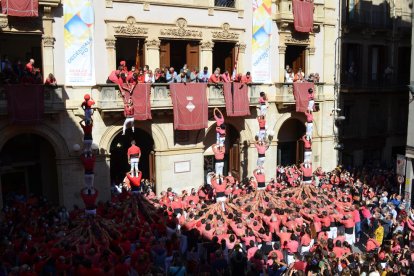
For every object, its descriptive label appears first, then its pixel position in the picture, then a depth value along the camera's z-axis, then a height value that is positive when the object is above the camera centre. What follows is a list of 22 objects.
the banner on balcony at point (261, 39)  25.59 +2.85
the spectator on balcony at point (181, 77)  23.12 +0.74
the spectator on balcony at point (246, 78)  24.56 +0.72
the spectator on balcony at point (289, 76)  26.73 +0.87
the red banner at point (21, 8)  19.28 +3.49
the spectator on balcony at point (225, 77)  24.34 +0.77
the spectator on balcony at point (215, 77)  24.12 +0.76
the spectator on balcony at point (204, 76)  23.88 +0.82
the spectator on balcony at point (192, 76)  23.45 +0.80
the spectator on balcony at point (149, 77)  22.30 +0.73
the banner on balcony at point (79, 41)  21.11 +2.31
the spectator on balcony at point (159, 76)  22.80 +0.79
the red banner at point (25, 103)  19.52 -0.38
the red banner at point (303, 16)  26.02 +4.16
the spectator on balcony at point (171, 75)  23.02 +0.84
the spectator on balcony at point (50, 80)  20.48 +0.57
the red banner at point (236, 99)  24.25 -0.35
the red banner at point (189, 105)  22.97 -0.61
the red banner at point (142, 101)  21.77 -0.38
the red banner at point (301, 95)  26.30 -0.18
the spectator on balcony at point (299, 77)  26.75 +0.82
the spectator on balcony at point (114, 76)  21.27 +0.75
